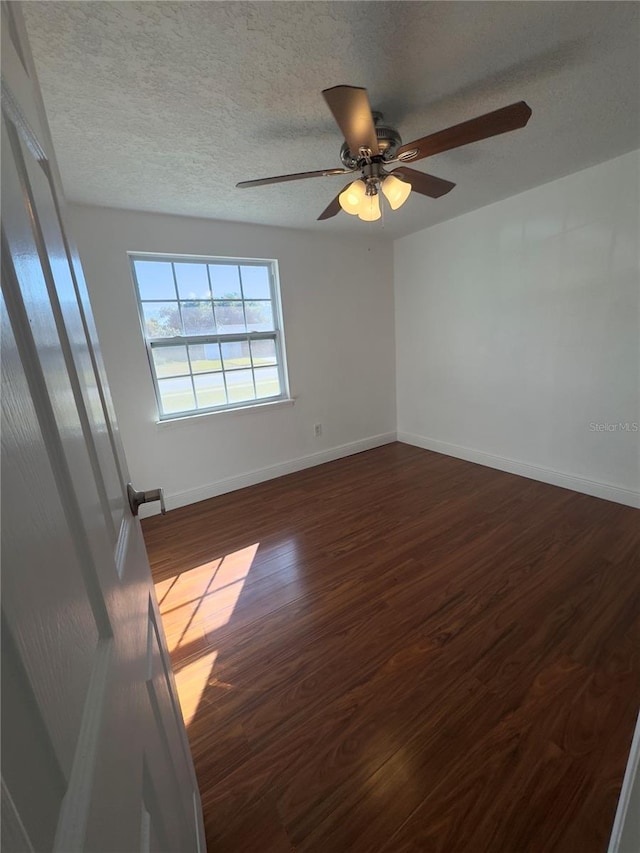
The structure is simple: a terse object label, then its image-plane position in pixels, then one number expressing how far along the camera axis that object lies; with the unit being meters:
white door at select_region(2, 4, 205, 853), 0.27
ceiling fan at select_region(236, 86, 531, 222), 1.22
